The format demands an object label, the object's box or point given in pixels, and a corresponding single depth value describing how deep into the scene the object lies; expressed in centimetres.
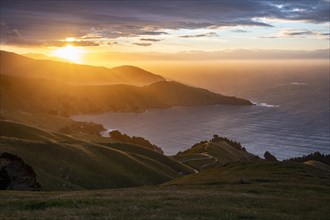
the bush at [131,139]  17800
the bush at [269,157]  16506
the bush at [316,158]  14641
